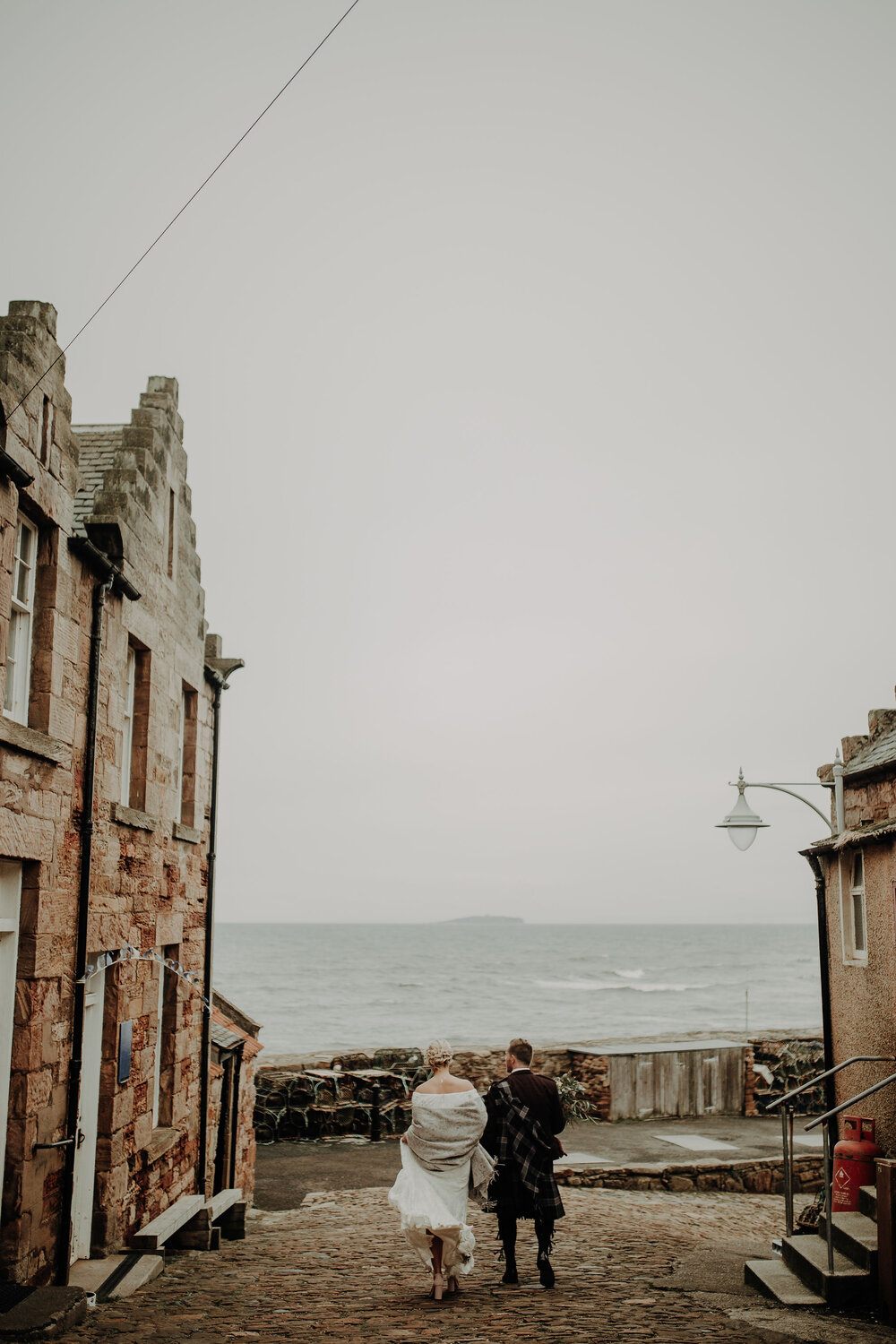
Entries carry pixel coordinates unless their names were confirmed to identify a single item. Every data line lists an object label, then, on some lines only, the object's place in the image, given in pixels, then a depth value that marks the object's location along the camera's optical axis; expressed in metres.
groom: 7.80
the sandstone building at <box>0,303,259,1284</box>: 7.45
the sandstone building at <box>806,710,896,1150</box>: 9.80
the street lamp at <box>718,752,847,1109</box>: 11.14
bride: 7.62
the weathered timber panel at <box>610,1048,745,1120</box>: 20.83
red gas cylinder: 9.04
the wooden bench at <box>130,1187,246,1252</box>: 9.80
